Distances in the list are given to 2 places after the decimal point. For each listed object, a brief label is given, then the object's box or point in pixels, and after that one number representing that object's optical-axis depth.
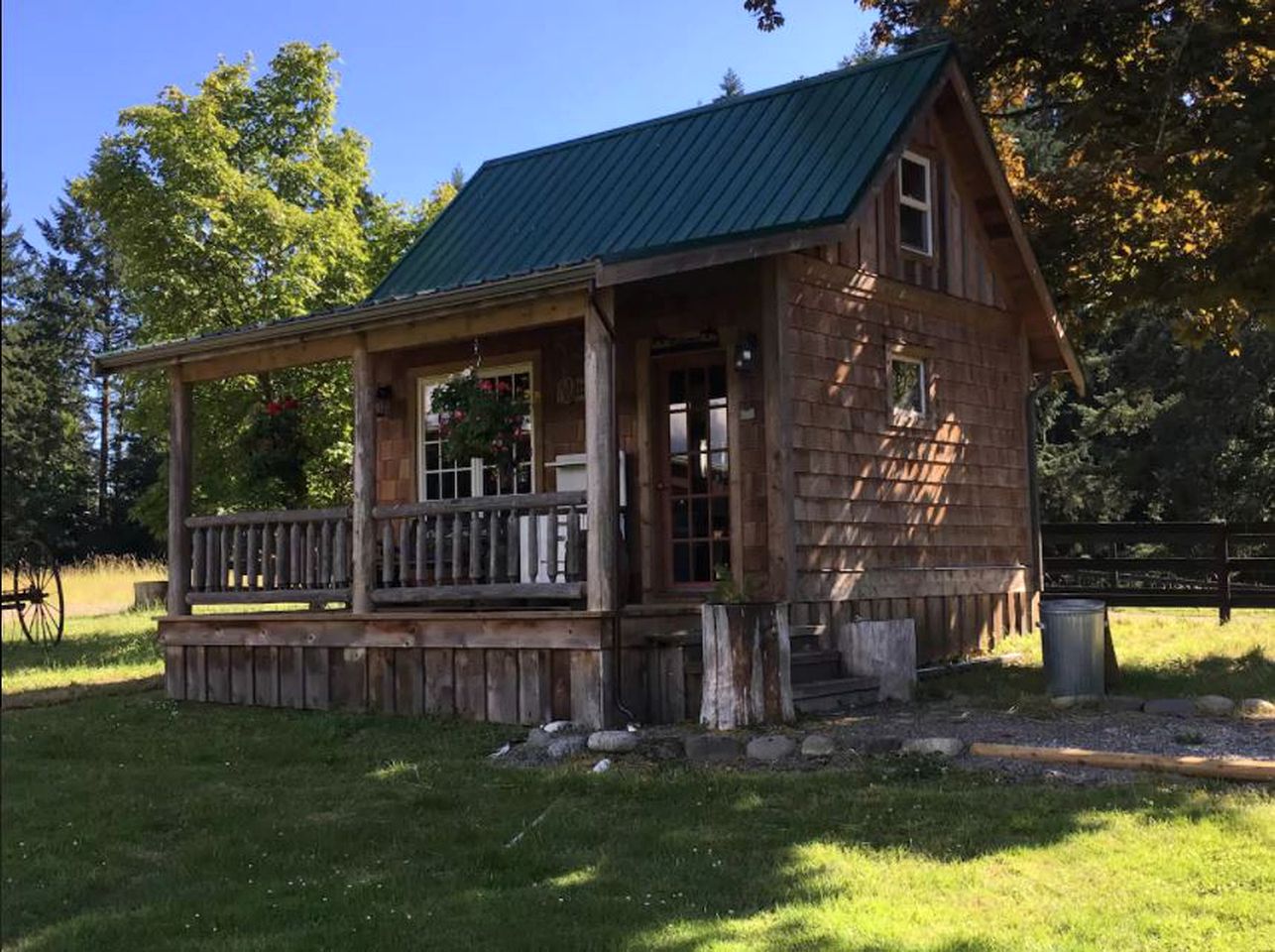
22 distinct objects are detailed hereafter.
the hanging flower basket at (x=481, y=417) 9.26
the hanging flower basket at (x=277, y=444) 11.07
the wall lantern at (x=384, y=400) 12.42
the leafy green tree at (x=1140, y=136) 10.84
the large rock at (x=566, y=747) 7.45
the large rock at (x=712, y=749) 7.06
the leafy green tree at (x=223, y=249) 16.53
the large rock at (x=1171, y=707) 8.20
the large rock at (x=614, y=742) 7.35
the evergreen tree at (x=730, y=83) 58.69
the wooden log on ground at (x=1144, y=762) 6.02
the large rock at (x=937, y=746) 6.84
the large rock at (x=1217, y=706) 8.13
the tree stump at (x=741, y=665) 7.88
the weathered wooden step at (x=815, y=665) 9.23
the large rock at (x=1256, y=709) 8.05
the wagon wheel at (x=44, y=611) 11.42
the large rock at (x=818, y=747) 6.98
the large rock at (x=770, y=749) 7.01
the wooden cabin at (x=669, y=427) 8.69
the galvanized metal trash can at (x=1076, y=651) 9.16
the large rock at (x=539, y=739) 7.72
